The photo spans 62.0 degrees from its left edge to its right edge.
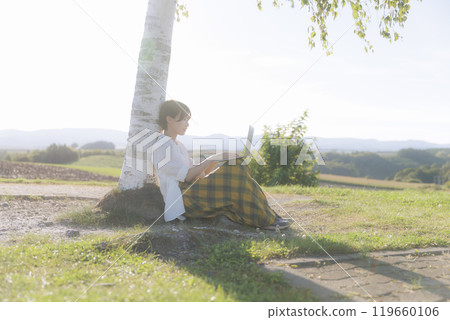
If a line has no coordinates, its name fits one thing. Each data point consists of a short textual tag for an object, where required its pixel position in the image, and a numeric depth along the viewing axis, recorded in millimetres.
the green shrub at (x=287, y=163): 12141
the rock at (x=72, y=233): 4465
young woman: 5047
